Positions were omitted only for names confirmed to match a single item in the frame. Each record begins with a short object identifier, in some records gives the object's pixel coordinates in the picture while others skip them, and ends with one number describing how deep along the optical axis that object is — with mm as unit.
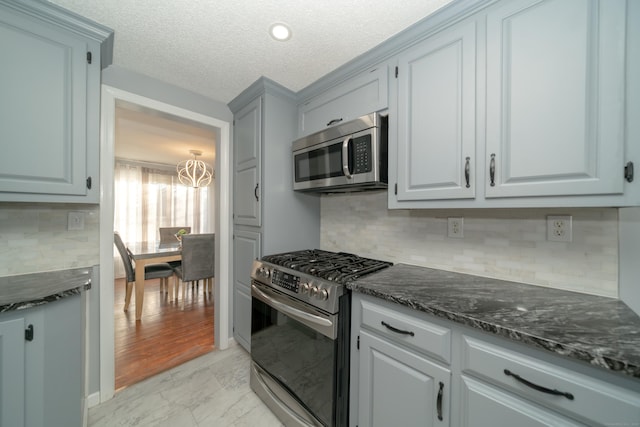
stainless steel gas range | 1178
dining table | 2723
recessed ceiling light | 1286
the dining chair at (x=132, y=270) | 2879
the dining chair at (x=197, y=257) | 2928
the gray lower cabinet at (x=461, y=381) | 629
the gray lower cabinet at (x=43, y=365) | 944
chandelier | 3707
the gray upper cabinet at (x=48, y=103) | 1126
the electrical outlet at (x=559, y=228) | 1076
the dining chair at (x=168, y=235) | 4198
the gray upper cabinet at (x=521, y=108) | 800
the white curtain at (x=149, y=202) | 4410
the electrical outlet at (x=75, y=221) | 1511
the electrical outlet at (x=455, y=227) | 1396
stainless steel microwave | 1398
